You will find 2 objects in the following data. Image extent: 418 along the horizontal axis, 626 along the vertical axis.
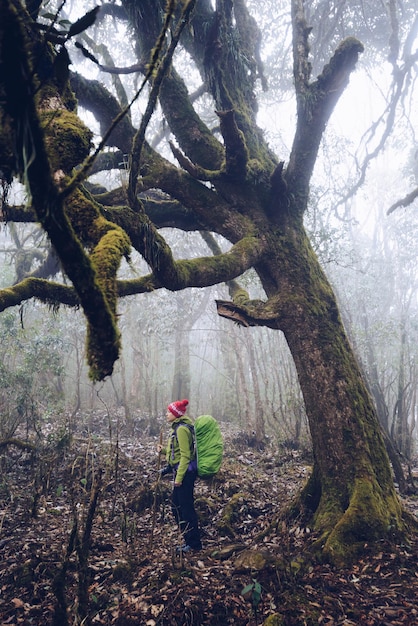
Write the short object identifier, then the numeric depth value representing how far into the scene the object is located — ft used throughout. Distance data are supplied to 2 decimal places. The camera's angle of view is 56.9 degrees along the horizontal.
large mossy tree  11.89
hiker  17.11
